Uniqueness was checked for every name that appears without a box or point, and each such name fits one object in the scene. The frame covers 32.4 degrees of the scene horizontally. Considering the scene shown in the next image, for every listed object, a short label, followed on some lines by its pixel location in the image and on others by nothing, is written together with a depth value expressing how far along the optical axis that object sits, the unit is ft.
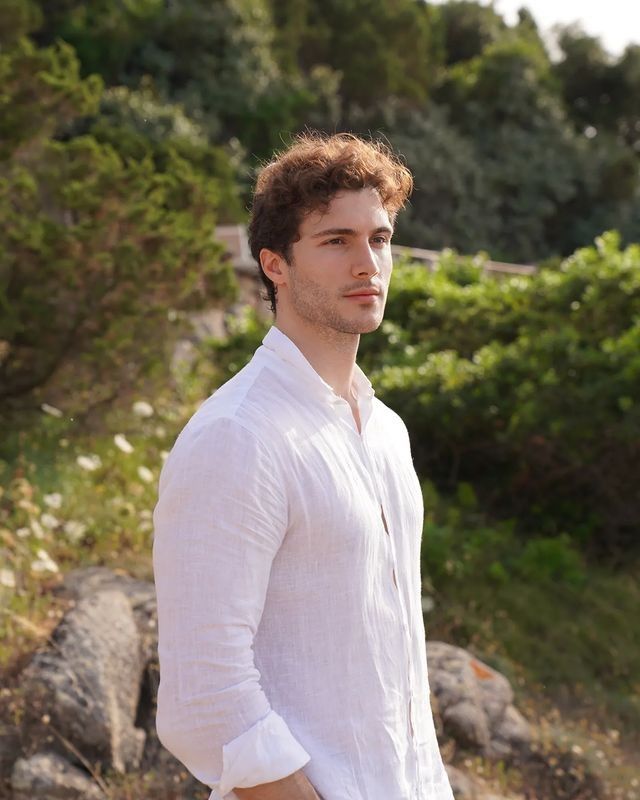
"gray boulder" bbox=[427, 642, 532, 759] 16.58
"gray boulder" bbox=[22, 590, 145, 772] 14.01
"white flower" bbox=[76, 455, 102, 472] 20.21
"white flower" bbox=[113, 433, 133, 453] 20.52
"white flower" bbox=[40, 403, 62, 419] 23.57
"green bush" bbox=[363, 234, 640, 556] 26.37
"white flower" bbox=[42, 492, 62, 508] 19.16
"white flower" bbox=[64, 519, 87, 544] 19.89
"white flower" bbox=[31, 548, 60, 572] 16.98
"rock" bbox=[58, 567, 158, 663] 15.88
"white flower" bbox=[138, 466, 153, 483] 21.02
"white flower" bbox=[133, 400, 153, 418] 23.18
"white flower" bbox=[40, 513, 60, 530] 18.70
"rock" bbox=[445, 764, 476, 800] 14.71
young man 5.73
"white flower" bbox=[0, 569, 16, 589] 15.85
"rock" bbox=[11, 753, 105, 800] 13.34
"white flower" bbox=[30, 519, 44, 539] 18.58
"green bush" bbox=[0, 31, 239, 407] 23.38
